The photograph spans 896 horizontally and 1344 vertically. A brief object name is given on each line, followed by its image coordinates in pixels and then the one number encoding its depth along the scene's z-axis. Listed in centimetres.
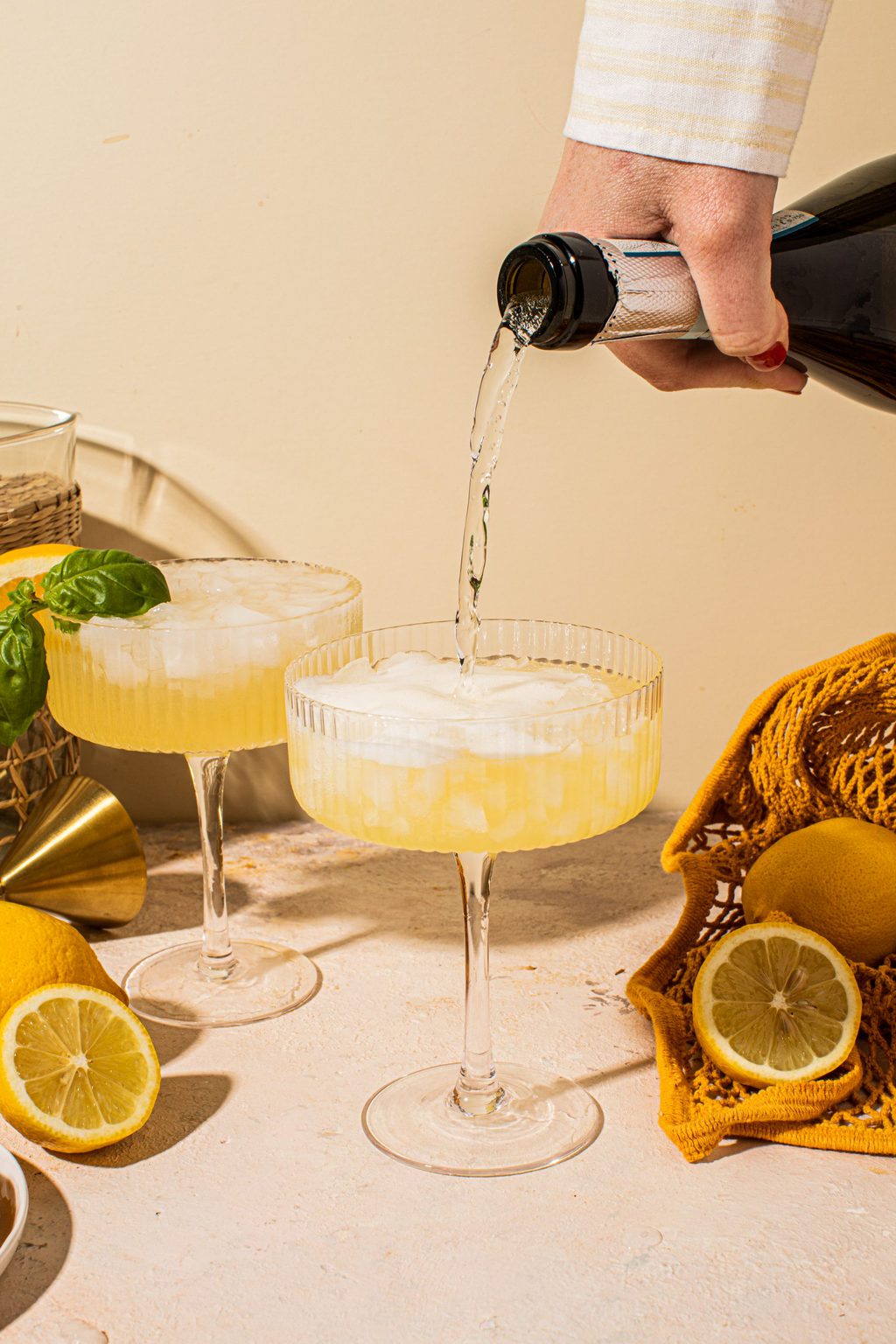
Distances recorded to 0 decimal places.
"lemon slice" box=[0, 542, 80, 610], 88
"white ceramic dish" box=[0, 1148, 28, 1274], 71
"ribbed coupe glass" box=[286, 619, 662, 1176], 74
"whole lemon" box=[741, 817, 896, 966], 82
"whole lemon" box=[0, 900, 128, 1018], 79
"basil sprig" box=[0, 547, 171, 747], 84
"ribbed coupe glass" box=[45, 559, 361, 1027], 84
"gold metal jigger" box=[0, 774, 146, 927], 90
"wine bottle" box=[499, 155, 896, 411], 75
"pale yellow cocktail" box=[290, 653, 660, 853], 74
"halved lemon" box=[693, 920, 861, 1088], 78
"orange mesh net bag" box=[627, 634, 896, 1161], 84
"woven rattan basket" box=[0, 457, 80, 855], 92
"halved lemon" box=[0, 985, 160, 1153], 76
